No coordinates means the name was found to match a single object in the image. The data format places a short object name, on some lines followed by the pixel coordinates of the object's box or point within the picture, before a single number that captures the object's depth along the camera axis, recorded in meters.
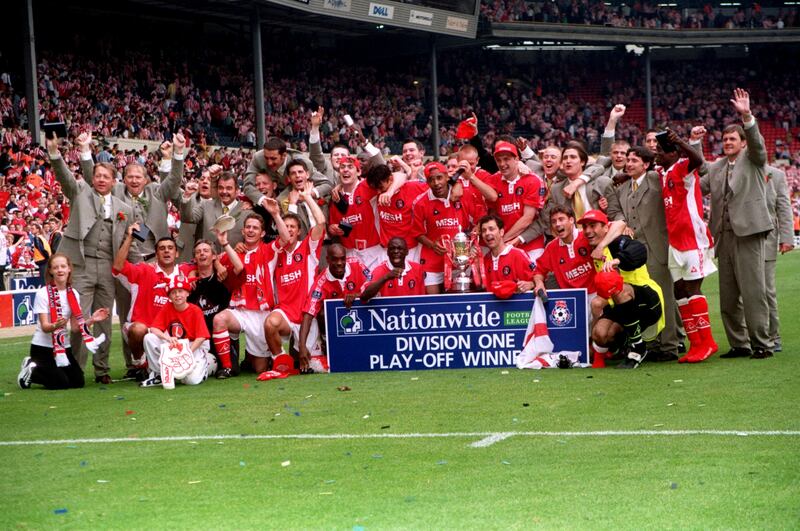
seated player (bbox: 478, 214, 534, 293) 10.59
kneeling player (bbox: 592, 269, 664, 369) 9.99
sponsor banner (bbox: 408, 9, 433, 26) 43.81
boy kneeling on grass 10.16
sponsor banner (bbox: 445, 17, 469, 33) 45.53
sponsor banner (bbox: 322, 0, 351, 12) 39.25
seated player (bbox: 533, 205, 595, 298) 10.45
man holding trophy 11.07
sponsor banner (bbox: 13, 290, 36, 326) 18.62
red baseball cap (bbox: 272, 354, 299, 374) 10.73
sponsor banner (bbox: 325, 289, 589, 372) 10.44
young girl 10.34
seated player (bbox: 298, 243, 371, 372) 10.80
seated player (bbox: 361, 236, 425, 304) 10.56
